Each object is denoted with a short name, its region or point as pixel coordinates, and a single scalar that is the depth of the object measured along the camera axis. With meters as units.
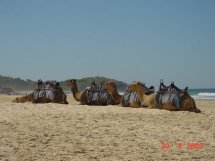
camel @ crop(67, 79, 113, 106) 18.92
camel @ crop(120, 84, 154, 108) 17.42
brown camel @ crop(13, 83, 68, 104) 18.94
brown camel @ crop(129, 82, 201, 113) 16.02
